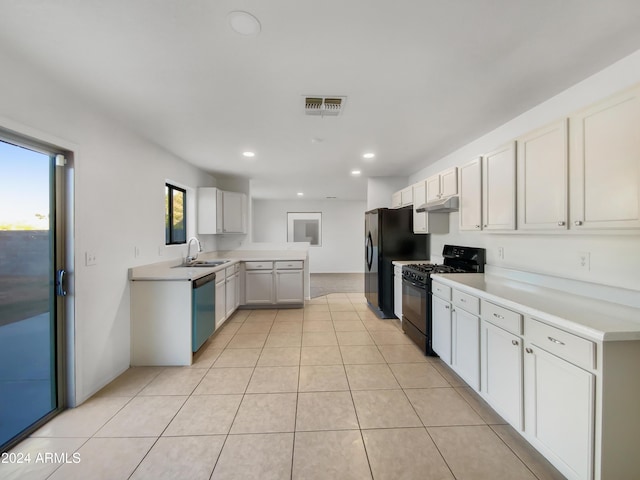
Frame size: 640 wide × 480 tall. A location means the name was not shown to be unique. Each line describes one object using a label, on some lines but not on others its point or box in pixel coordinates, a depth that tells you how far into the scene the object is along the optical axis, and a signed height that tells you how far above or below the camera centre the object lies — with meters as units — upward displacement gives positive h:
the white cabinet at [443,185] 3.03 +0.66
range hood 2.99 +0.40
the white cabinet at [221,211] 4.44 +0.47
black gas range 2.92 -0.54
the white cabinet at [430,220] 3.65 +0.26
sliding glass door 1.70 -0.36
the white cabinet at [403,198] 4.12 +0.67
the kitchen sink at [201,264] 3.79 -0.38
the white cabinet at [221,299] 3.56 -0.85
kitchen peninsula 2.77 -0.78
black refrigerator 4.23 -0.08
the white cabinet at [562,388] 1.25 -0.82
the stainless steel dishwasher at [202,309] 2.83 -0.80
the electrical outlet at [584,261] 1.85 -0.15
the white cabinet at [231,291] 4.00 -0.83
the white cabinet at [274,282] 4.75 -0.78
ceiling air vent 2.14 +1.10
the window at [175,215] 3.78 +0.35
